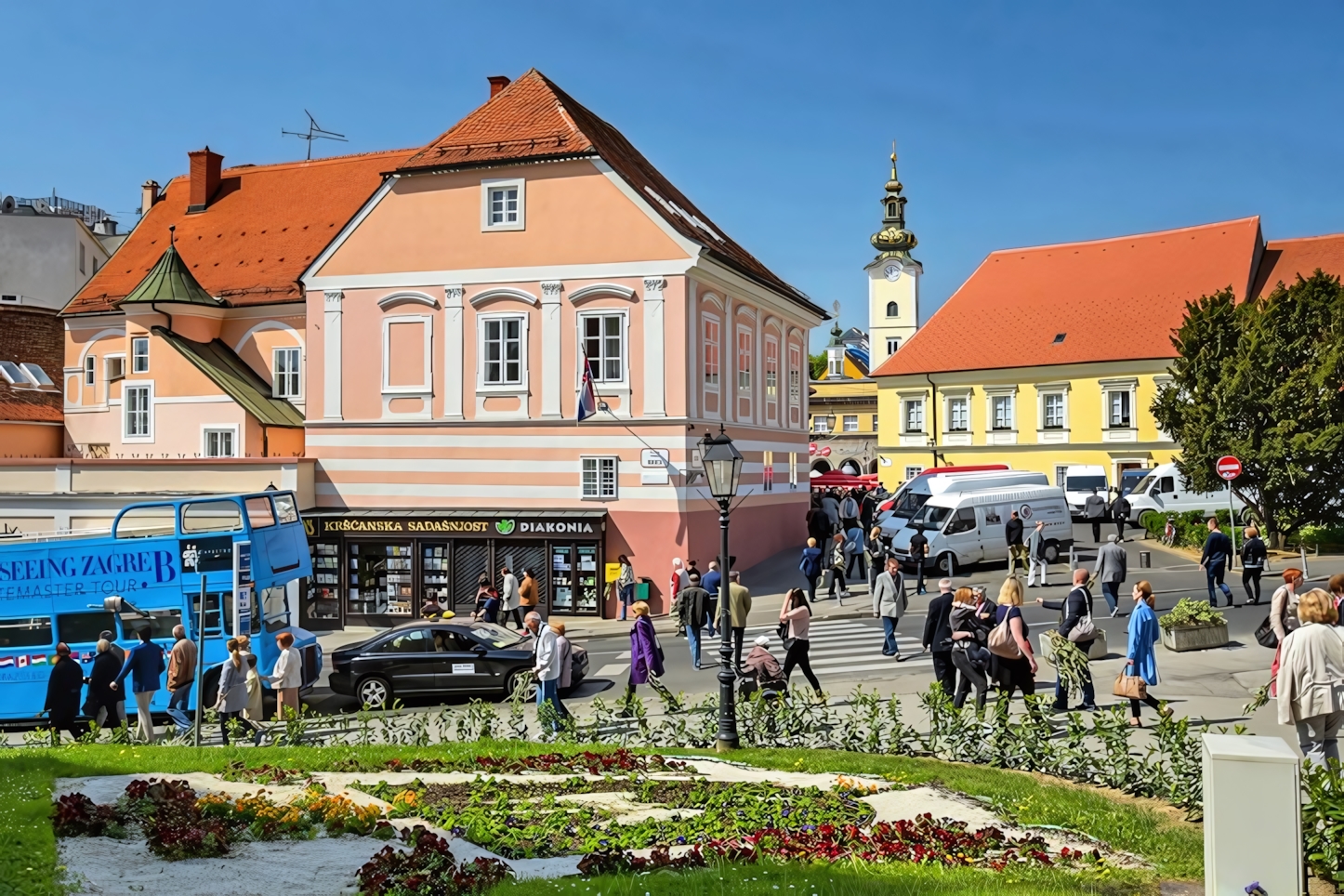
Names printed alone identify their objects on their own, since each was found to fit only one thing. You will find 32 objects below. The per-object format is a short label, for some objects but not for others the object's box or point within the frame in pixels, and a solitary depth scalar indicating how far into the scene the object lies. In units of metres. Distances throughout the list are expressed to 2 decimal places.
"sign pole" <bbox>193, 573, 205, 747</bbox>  15.99
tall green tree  34.09
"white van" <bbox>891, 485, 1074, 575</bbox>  31.62
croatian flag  29.41
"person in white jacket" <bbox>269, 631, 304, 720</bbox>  17.72
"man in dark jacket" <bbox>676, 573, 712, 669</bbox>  21.50
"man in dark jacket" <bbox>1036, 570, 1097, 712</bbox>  17.50
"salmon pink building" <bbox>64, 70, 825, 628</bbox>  30.11
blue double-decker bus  19.75
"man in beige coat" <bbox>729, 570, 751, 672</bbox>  20.76
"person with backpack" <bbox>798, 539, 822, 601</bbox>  29.25
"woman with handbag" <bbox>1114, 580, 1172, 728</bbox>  14.80
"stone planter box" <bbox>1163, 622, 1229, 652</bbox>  20.50
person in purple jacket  18.44
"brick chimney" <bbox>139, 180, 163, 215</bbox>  46.38
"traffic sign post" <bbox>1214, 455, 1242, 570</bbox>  28.17
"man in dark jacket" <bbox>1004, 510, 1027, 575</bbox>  29.99
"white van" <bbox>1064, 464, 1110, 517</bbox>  45.55
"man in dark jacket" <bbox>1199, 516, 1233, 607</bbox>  24.33
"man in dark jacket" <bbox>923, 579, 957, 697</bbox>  16.50
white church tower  88.94
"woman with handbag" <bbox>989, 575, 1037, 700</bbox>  15.22
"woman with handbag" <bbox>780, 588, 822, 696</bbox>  18.02
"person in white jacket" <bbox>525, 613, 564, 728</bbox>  17.06
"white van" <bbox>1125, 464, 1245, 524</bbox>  40.78
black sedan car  20.23
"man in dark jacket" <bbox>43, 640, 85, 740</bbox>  17.70
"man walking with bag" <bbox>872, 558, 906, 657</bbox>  21.81
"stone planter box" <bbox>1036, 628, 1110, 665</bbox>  19.11
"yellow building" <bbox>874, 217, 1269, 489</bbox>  54.28
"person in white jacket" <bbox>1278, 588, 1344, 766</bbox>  10.96
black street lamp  14.43
